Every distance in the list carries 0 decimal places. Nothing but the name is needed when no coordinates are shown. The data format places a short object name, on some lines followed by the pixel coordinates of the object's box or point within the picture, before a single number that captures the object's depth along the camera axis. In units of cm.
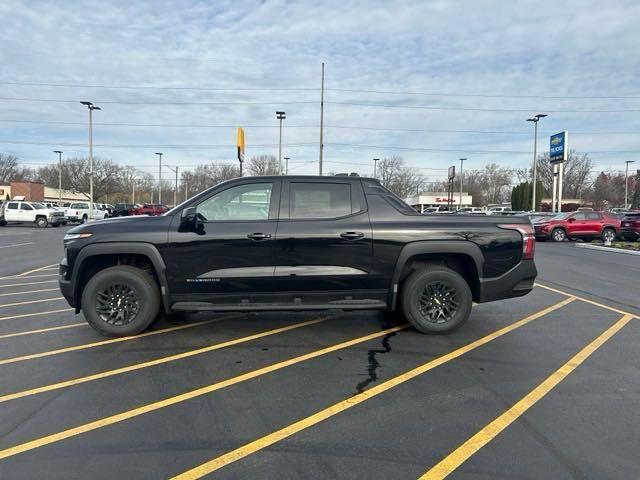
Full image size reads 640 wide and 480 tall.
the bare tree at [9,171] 10388
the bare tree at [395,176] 7586
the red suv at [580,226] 2331
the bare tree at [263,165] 6228
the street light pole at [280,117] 3245
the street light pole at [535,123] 3875
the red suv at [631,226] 2244
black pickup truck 532
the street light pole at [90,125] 3740
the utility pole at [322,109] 2946
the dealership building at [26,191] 8338
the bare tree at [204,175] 7025
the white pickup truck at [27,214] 3362
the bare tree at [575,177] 9231
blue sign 3606
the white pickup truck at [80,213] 3978
